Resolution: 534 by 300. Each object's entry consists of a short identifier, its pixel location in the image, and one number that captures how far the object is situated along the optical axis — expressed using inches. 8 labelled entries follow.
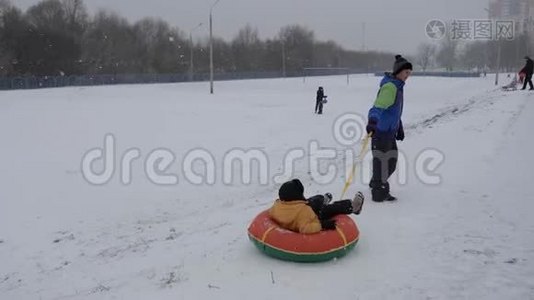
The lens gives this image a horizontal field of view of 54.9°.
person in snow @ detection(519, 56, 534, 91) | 972.2
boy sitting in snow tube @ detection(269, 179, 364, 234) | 219.5
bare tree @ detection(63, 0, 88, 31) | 3223.4
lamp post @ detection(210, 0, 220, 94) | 1707.9
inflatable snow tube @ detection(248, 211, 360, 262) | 212.2
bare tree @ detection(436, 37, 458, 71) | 4724.4
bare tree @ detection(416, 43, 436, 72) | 5167.3
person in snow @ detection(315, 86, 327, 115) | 1005.0
